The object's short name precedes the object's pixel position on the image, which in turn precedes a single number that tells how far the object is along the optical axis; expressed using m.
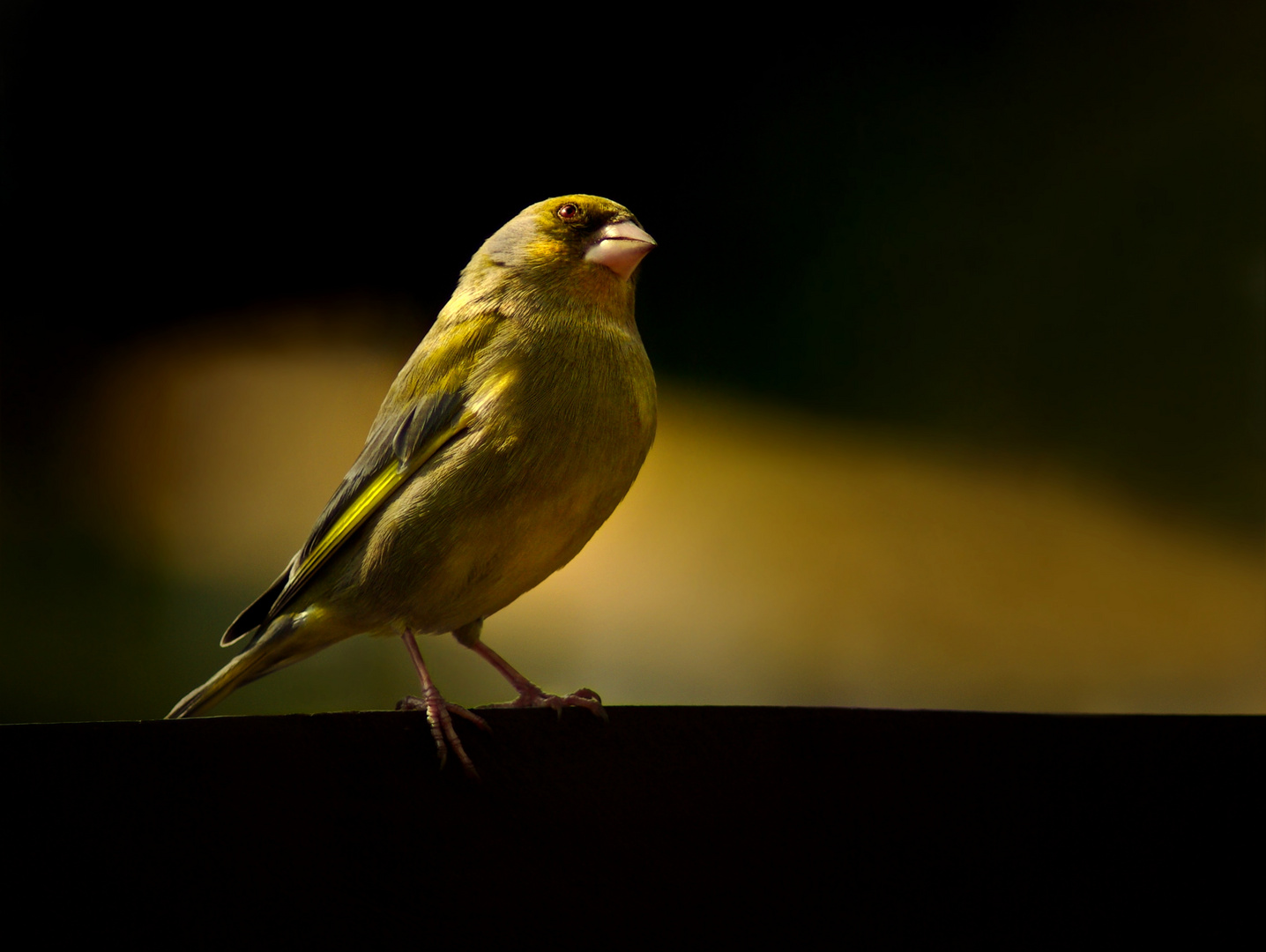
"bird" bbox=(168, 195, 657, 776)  3.80
